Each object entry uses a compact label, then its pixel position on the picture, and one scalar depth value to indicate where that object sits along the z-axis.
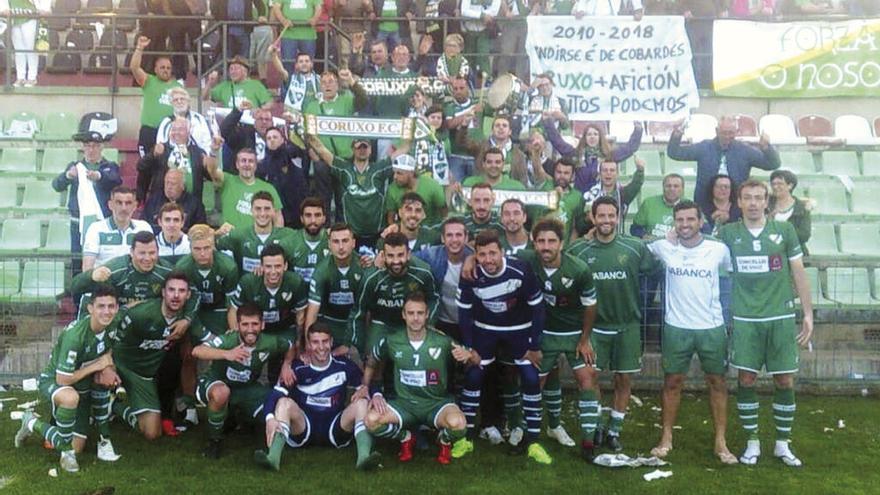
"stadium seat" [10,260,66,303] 10.49
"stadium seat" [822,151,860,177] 14.65
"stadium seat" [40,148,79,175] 14.51
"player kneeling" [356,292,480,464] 8.53
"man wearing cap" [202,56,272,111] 12.77
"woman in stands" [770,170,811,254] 10.20
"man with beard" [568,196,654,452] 8.91
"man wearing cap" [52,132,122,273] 11.09
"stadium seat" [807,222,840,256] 13.18
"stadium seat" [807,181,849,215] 13.91
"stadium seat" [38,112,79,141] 15.08
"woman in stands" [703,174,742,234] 10.02
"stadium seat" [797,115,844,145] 15.68
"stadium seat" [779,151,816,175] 14.60
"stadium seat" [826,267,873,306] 11.46
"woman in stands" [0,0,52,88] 15.83
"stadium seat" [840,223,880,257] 13.14
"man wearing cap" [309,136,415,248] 10.35
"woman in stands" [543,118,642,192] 11.05
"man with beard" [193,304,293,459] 8.68
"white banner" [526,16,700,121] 13.88
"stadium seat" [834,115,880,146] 15.44
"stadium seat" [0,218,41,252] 12.90
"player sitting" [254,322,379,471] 8.65
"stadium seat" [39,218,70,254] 12.70
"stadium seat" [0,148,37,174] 14.55
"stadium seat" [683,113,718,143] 14.91
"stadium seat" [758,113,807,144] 15.29
